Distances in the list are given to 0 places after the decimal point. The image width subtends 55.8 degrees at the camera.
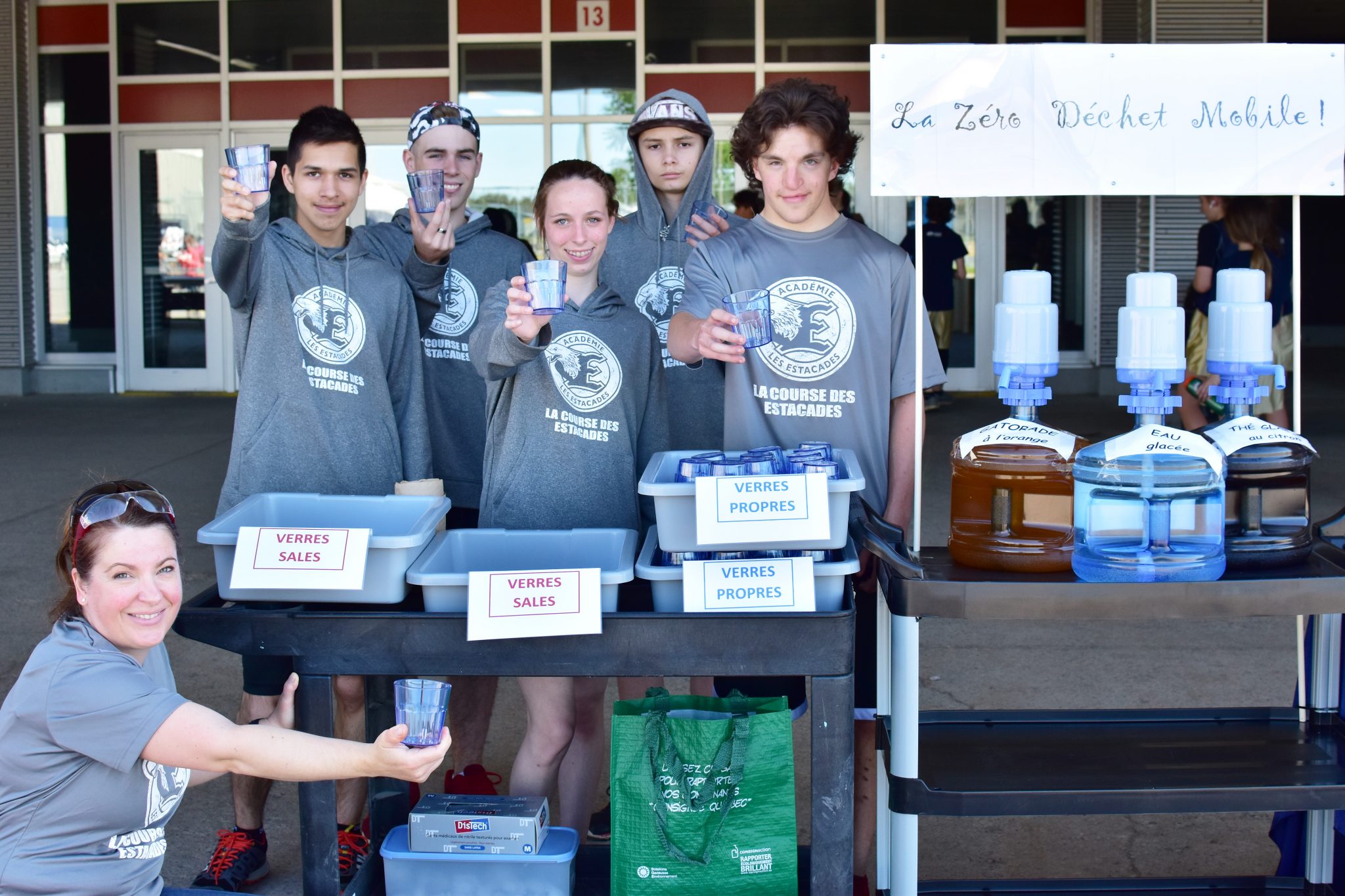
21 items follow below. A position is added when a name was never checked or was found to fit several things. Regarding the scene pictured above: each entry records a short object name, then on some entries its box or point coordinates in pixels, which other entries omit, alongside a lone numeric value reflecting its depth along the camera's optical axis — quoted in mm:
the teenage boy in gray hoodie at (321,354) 3021
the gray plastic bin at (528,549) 2602
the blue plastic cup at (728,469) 2391
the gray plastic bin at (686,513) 2328
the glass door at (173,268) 12484
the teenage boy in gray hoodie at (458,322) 3494
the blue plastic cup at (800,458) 2441
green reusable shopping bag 2598
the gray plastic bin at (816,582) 2340
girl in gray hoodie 2852
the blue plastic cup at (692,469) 2404
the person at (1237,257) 6770
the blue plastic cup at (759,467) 2402
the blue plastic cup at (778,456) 2447
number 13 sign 11852
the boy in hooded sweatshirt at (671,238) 3428
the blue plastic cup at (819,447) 2562
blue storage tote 2680
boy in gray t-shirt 2836
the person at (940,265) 10797
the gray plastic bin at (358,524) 2381
